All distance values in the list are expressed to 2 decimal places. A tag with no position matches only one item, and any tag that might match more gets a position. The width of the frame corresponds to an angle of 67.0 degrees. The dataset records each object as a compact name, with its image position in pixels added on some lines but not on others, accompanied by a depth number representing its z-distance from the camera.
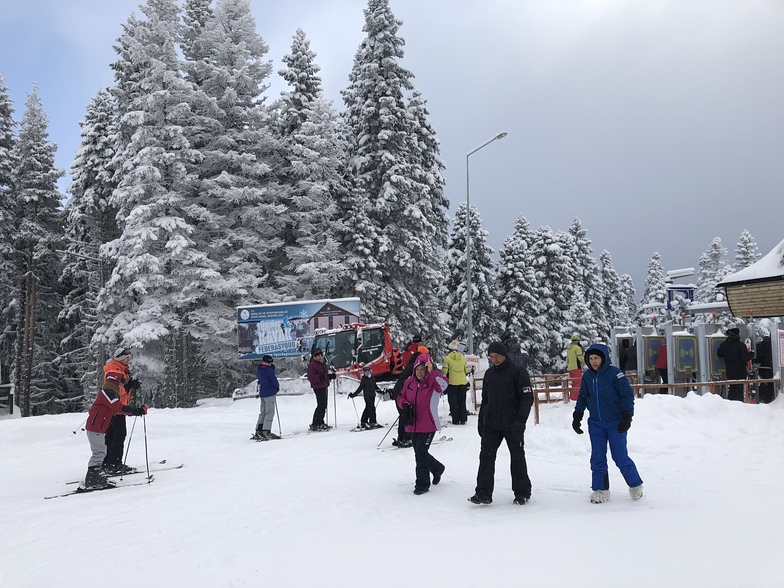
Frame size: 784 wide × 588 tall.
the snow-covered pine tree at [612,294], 61.19
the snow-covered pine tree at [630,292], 77.94
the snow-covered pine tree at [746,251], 54.75
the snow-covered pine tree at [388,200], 29.77
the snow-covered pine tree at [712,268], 55.76
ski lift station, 16.62
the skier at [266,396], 13.23
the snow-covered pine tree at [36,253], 30.39
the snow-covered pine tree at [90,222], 30.83
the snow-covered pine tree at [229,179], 27.12
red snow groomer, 23.42
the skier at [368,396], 14.24
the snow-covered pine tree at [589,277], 51.47
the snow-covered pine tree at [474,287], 37.91
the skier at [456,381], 14.25
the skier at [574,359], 15.56
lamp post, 23.97
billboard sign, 25.03
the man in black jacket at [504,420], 6.82
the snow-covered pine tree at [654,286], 62.31
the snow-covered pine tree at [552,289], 42.03
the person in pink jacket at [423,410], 7.80
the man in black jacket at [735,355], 14.18
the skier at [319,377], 14.27
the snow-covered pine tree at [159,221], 24.58
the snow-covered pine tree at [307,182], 28.52
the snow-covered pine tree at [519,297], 40.06
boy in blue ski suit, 6.79
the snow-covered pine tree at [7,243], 30.25
